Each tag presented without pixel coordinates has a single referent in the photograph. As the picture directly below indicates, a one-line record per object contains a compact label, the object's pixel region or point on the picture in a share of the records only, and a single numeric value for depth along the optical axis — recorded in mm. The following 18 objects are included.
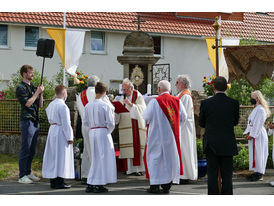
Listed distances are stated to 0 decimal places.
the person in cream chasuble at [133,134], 10648
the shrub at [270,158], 12758
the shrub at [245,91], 25156
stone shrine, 15742
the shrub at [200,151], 11027
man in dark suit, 7152
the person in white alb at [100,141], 8641
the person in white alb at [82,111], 10047
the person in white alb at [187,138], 9727
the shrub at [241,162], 11789
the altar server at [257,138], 10562
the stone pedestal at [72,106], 12648
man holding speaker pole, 9727
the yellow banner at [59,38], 18641
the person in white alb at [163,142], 8531
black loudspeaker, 10320
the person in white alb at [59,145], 9078
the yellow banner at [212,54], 17778
